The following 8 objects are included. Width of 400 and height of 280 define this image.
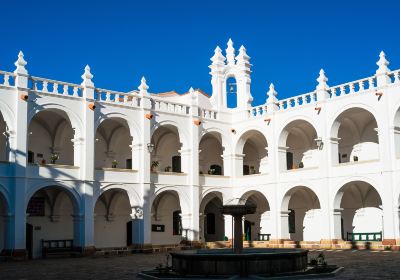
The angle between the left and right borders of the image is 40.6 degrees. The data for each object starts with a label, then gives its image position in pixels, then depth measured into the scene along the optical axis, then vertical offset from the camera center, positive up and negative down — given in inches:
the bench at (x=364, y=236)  1133.3 -69.3
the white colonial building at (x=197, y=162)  993.5 +95.6
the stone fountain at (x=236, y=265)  557.6 -62.0
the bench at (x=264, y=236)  1306.5 -75.3
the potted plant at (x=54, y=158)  1063.0 +97.1
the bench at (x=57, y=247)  1054.6 -79.1
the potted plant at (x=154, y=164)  1230.8 +95.7
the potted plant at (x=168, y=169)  1271.9 +87.8
